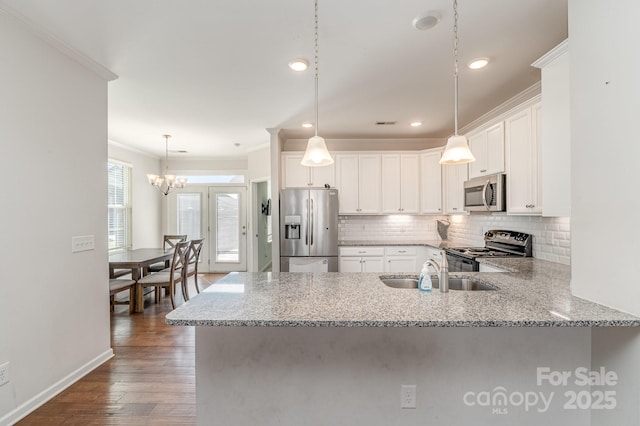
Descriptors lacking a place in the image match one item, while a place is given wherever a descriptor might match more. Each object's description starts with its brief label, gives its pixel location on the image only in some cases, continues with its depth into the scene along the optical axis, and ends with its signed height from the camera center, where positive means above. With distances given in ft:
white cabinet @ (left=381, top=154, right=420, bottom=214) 15.33 +1.72
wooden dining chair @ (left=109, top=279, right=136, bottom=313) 12.08 -2.96
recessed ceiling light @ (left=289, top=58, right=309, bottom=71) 8.24 +4.23
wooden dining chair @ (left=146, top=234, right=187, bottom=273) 15.79 -2.72
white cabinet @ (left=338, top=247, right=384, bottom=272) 14.35 -2.12
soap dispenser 5.43 -1.22
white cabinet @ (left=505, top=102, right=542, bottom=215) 8.29 +1.56
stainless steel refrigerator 14.12 -0.86
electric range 9.82 -1.30
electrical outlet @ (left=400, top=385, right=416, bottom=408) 5.07 -3.07
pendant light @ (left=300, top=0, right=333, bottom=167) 6.53 +1.35
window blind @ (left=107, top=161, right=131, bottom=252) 16.98 +0.55
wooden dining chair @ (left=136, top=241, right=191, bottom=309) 13.16 -2.79
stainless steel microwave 9.71 +0.72
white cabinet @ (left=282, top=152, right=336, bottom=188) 15.28 +2.10
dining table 12.29 -1.92
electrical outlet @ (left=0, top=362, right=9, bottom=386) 6.07 -3.20
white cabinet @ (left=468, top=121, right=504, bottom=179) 9.87 +2.25
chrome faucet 5.35 -1.08
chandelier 16.03 +2.00
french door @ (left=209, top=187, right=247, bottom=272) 21.81 -1.00
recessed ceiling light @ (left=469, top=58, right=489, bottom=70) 8.31 +4.27
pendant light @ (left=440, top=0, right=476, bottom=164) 6.00 +1.29
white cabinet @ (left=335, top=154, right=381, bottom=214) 15.38 +1.73
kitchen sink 6.63 -1.52
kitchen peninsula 5.07 -2.60
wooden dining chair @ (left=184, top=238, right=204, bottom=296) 14.39 -1.95
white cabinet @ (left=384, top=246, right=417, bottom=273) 14.38 -2.13
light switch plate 7.76 -0.72
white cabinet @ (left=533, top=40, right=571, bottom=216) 6.64 +1.89
